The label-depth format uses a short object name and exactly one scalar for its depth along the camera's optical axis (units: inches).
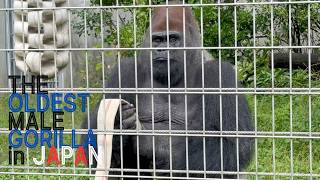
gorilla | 130.9
